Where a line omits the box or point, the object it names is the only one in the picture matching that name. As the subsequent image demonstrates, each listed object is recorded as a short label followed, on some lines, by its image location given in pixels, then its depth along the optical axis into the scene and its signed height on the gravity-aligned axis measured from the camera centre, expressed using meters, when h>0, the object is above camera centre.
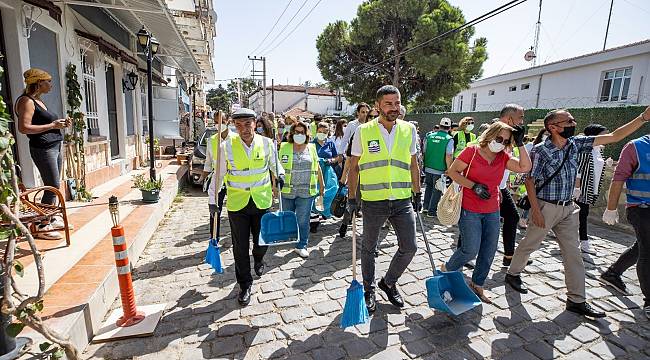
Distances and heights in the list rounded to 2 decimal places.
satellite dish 22.78 +5.18
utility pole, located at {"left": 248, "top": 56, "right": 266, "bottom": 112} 41.63 +7.17
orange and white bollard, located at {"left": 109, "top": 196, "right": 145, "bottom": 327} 2.99 -1.34
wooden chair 3.78 -1.03
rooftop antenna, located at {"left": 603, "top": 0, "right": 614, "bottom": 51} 28.59 +9.73
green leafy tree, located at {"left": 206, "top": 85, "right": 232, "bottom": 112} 80.69 +7.02
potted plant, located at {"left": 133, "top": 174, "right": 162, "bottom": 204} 6.45 -1.23
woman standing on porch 4.07 -0.13
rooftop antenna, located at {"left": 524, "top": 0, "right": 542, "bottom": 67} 22.79 +5.23
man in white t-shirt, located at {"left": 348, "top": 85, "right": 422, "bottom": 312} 3.20 -0.45
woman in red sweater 3.38 -0.50
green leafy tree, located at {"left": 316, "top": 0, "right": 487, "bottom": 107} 21.17 +5.13
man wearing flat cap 3.43 -0.56
